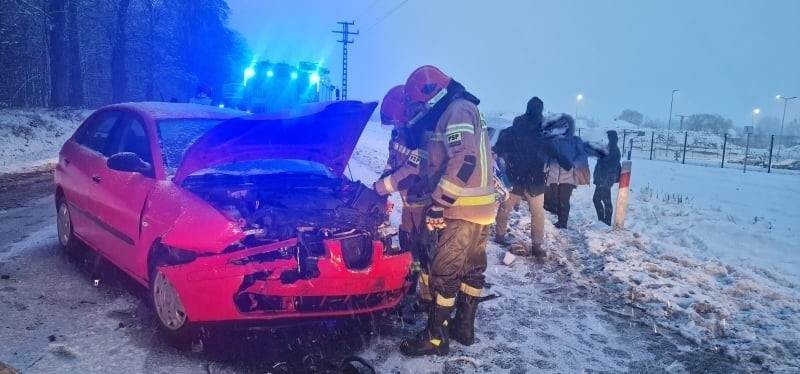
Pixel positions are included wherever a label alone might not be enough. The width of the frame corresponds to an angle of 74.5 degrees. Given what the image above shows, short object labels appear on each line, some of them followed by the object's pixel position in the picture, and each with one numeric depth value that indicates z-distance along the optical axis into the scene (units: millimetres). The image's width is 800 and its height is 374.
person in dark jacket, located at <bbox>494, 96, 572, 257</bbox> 6418
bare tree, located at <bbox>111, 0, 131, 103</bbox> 25984
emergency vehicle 18906
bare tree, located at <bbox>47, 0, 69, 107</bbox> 21516
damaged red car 3346
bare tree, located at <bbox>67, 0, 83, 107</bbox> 23203
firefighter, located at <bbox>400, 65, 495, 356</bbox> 3609
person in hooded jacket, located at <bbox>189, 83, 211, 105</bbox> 15480
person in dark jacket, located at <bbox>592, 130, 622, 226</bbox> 8766
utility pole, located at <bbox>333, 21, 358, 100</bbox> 46641
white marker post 7676
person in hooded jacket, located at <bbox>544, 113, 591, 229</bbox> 7438
